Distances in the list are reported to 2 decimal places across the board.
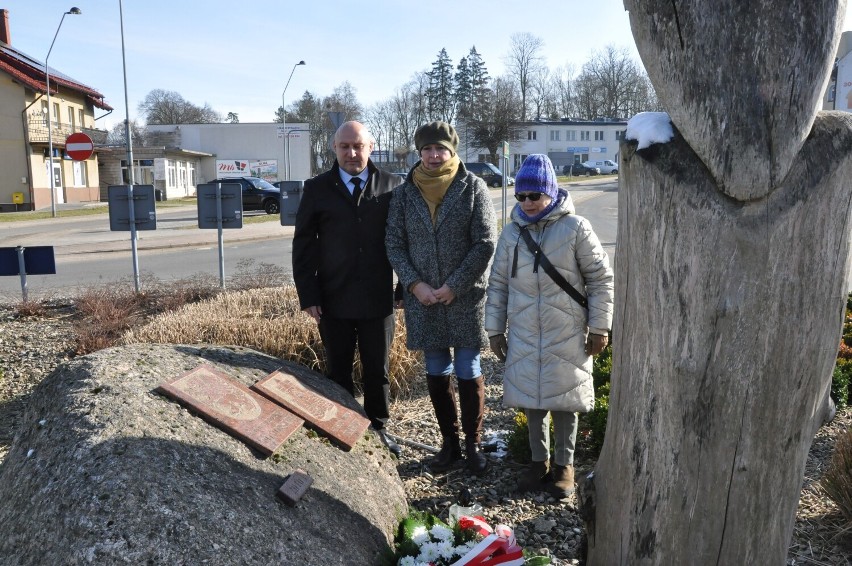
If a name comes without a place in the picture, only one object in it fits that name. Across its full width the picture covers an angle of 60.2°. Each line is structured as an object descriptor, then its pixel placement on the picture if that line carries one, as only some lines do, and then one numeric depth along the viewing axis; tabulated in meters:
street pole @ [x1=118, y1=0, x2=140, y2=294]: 9.05
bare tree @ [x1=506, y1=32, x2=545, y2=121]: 72.56
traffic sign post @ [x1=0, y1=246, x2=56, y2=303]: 8.34
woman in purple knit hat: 3.39
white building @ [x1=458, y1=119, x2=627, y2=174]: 70.38
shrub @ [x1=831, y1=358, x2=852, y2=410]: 4.96
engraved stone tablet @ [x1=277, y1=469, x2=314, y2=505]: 2.71
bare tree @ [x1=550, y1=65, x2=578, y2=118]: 78.81
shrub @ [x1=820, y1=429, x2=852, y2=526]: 3.28
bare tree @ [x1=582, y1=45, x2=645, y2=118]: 69.81
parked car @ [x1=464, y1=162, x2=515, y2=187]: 40.03
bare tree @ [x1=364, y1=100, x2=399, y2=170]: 67.69
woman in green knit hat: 3.80
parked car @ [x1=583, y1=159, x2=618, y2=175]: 60.41
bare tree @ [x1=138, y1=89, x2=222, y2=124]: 73.69
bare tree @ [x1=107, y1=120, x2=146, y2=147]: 55.34
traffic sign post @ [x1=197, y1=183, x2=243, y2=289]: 9.34
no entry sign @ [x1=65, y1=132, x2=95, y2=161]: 17.95
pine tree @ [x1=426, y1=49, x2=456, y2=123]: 69.56
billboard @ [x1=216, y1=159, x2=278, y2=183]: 51.50
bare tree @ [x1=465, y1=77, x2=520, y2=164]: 58.56
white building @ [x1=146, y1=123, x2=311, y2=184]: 50.91
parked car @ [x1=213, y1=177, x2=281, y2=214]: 29.08
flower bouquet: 2.64
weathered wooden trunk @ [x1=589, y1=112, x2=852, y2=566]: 2.01
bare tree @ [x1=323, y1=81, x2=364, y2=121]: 58.50
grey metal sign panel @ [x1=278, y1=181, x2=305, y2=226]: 10.22
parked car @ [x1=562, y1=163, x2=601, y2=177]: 58.34
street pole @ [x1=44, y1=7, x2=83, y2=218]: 27.17
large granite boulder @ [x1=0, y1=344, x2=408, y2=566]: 2.30
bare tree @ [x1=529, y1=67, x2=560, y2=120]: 76.62
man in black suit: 4.02
